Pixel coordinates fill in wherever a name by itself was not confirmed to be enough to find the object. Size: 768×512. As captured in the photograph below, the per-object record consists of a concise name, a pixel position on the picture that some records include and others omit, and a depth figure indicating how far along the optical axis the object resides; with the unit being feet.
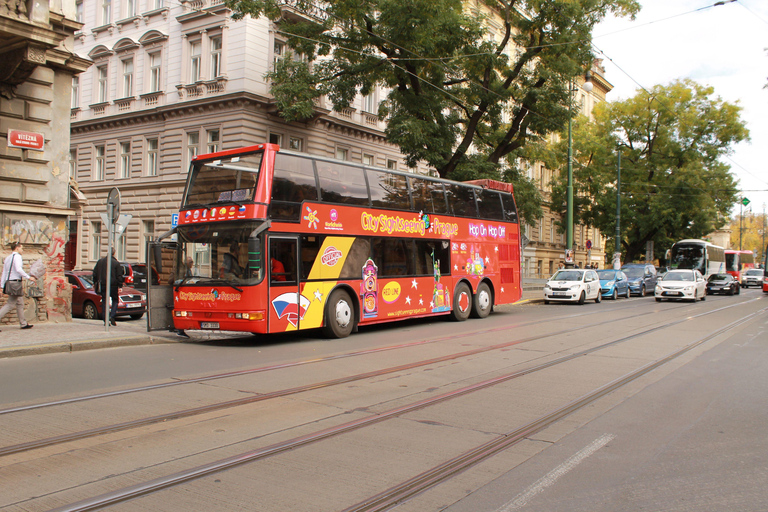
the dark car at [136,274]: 68.90
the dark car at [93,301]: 58.39
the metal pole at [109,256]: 42.83
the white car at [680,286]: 94.58
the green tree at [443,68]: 78.33
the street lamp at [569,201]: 98.73
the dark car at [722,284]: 127.24
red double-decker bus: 38.52
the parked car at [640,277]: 112.37
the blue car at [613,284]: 101.14
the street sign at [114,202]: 43.75
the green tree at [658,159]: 143.64
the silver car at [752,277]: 188.03
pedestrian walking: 40.70
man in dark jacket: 48.64
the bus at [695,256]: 147.02
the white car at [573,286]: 87.25
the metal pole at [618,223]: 124.57
